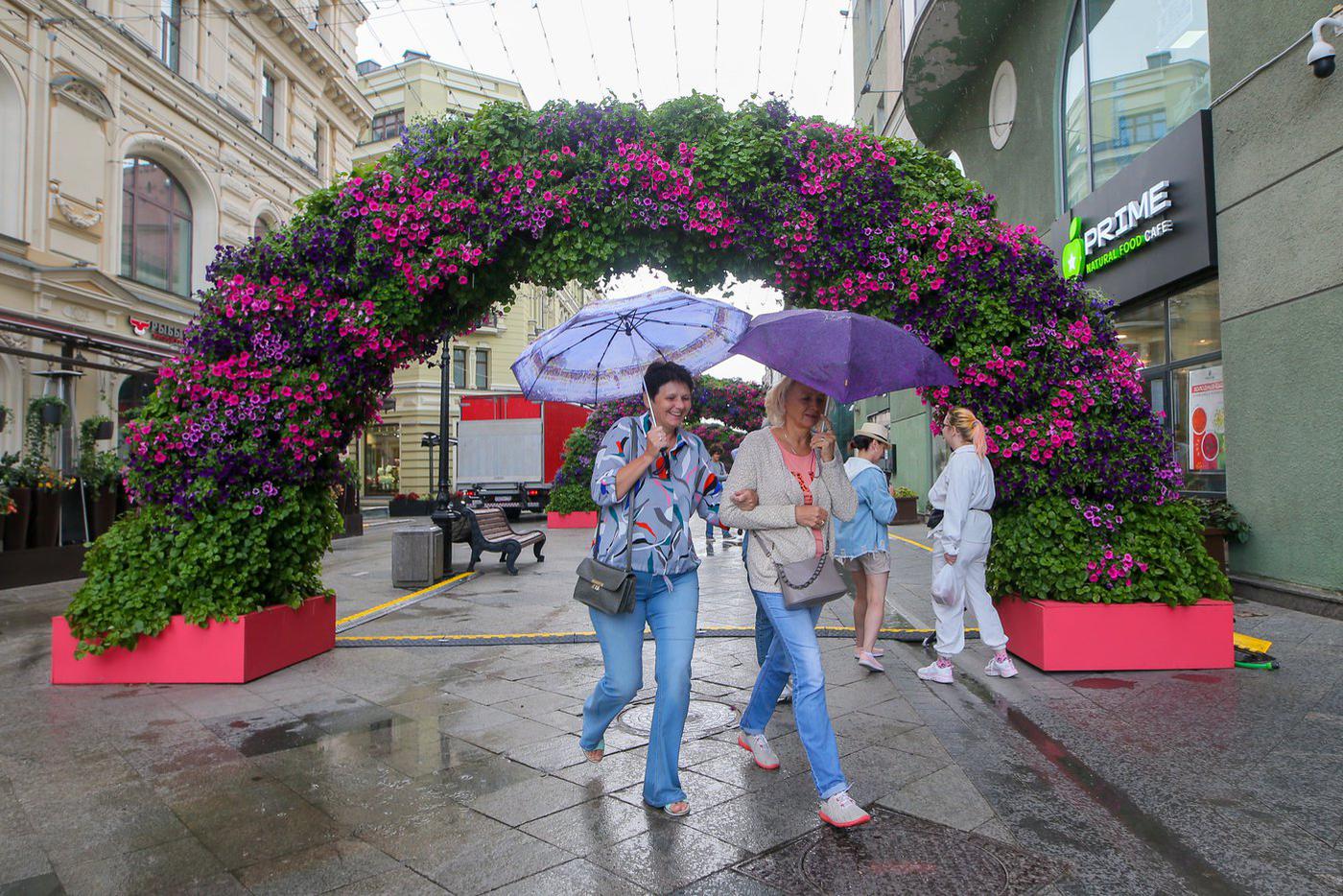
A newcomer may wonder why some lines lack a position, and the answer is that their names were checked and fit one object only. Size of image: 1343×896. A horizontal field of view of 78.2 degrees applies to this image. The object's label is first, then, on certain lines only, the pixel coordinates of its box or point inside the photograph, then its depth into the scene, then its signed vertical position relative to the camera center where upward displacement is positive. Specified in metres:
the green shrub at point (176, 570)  5.36 -0.65
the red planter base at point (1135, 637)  5.42 -1.11
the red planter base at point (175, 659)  5.38 -1.22
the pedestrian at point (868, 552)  5.69 -0.57
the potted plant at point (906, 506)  19.44 -0.87
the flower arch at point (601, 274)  5.55 +1.21
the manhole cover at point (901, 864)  2.75 -1.38
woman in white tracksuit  5.33 -0.46
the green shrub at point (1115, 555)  5.43 -0.58
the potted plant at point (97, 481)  11.66 -0.12
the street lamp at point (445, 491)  11.23 -0.32
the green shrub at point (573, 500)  22.11 -0.80
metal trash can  10.27 -1.12
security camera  6.85 +3.45
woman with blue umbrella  3.29 -0.32
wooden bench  11.47 -0.95
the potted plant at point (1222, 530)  8.28 -0.61
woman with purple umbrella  3.22 -0.23
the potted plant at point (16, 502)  10.27 -0.37
